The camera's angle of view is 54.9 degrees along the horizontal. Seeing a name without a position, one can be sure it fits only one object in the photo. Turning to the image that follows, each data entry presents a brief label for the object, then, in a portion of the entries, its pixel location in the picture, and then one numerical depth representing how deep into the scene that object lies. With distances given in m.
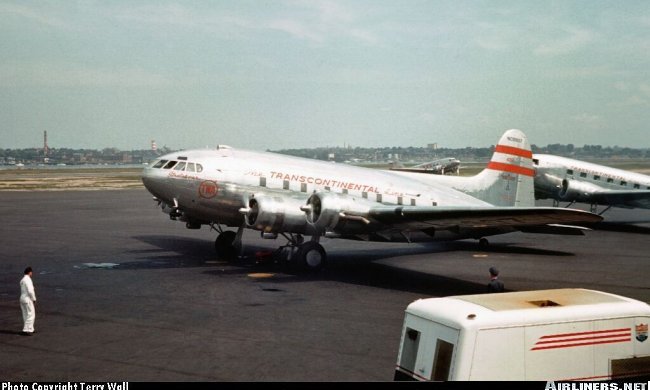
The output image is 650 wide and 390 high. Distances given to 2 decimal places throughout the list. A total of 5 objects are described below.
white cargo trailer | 8.20
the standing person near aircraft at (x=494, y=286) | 15.32
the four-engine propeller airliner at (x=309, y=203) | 22.22
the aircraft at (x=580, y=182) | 42.62
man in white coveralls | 14.63
